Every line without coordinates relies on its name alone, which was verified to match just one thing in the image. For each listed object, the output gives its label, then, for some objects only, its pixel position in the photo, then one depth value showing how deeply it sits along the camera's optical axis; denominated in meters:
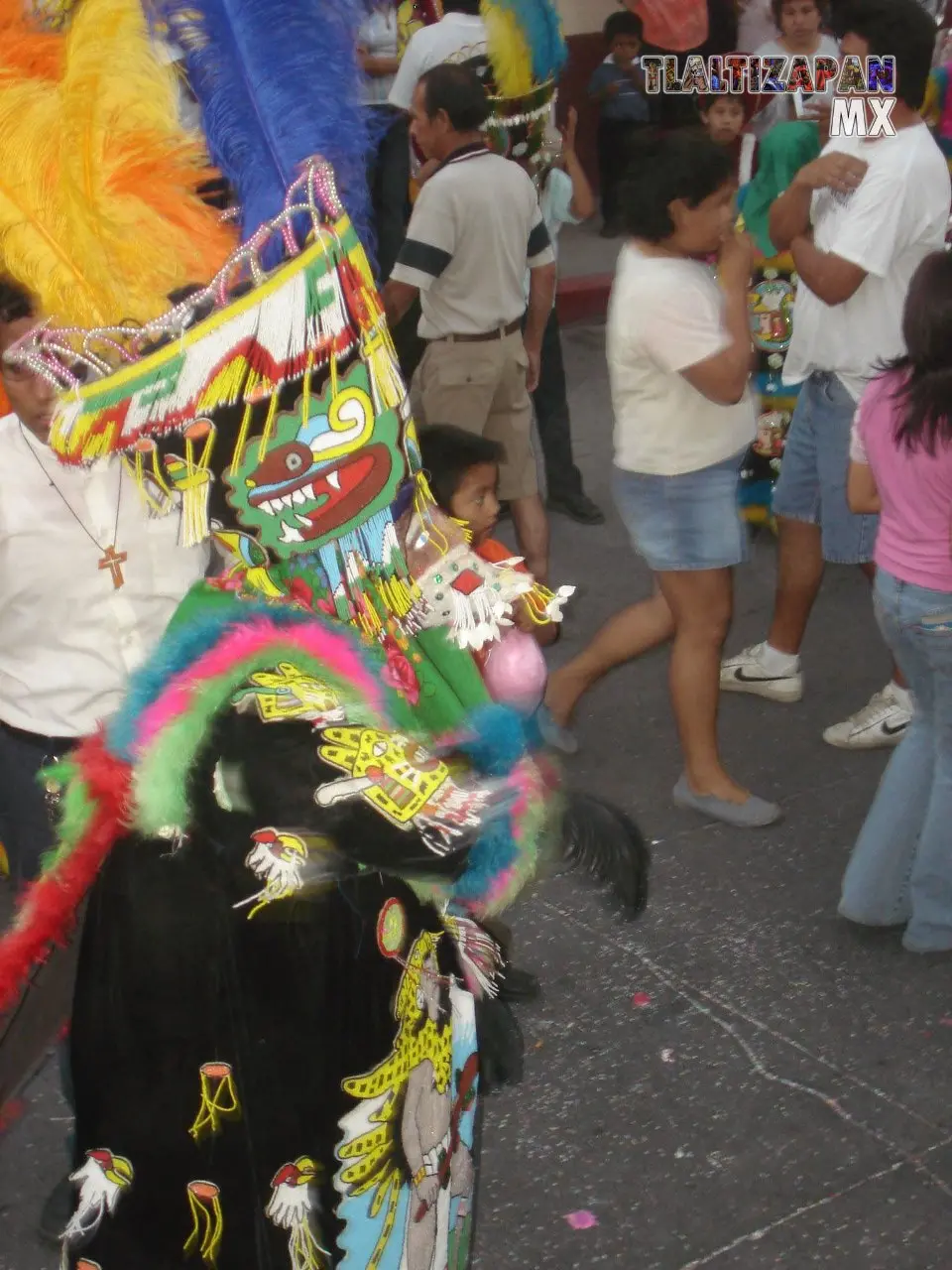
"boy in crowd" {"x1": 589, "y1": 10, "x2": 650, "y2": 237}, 10.62
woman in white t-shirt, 3.50
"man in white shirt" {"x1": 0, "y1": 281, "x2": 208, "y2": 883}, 2.29
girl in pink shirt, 3.03
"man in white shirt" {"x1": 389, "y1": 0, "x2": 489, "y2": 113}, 5.25
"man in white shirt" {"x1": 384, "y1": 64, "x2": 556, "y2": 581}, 4.66
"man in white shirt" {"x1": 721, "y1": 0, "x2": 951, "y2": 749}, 3.84
